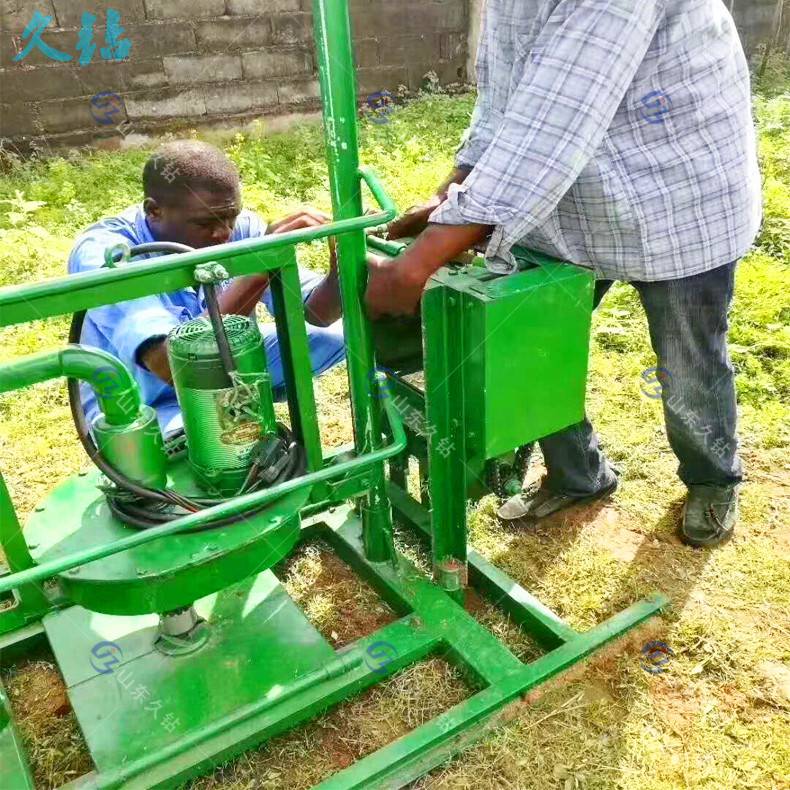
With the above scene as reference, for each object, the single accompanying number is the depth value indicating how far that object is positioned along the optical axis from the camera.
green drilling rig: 1.81
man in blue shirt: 2.38
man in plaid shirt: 1.86
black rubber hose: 1.81
